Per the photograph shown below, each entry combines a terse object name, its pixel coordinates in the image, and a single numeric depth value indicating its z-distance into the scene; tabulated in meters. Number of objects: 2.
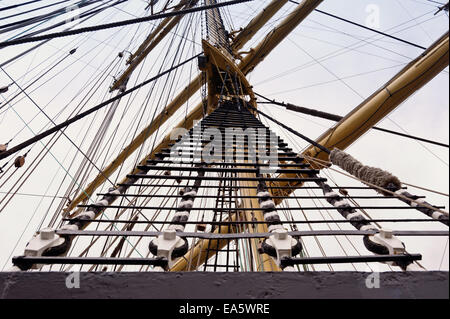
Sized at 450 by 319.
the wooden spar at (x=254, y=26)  7.88
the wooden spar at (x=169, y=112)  5.91
